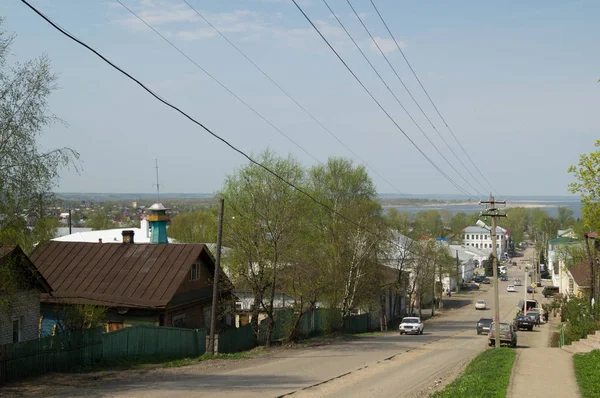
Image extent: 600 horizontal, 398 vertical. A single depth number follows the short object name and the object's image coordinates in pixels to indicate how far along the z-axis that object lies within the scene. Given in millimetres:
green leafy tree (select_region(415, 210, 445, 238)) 163900
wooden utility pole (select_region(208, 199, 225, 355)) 28577
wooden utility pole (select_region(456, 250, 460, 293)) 111488
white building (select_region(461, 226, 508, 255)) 177225
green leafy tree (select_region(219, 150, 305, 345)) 33719
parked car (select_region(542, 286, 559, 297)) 96750
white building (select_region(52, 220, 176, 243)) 61594
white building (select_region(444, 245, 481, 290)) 124319
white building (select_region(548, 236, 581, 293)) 83800
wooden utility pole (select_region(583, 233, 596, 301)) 44775
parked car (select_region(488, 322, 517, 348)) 38812
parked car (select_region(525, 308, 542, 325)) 58678
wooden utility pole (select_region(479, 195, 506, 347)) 35625
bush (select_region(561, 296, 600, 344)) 33344
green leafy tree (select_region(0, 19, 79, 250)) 16844
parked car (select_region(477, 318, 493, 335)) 50781
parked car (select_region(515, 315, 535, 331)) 57594
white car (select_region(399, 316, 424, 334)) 49375
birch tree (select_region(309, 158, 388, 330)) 43562
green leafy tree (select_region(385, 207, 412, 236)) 53819
